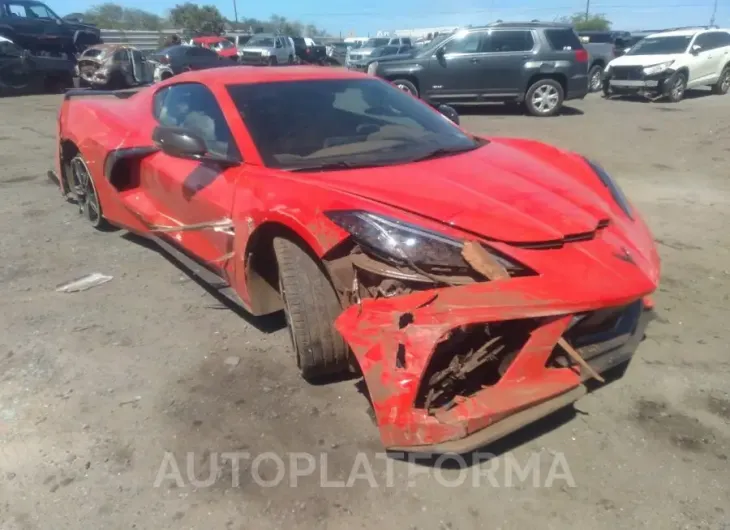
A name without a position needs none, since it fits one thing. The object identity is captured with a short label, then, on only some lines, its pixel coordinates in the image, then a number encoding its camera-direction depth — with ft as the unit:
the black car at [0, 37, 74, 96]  53.57
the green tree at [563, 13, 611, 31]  190.60
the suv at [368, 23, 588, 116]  43.50
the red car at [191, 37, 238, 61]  87.61
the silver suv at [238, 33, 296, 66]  82.89
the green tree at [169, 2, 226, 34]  176.40
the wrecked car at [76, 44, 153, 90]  56.65
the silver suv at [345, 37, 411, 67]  93.45
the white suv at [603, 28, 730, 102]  50.85
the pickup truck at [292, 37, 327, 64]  90.84
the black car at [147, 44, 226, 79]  66.23
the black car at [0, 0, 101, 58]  56.49
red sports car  7.68
